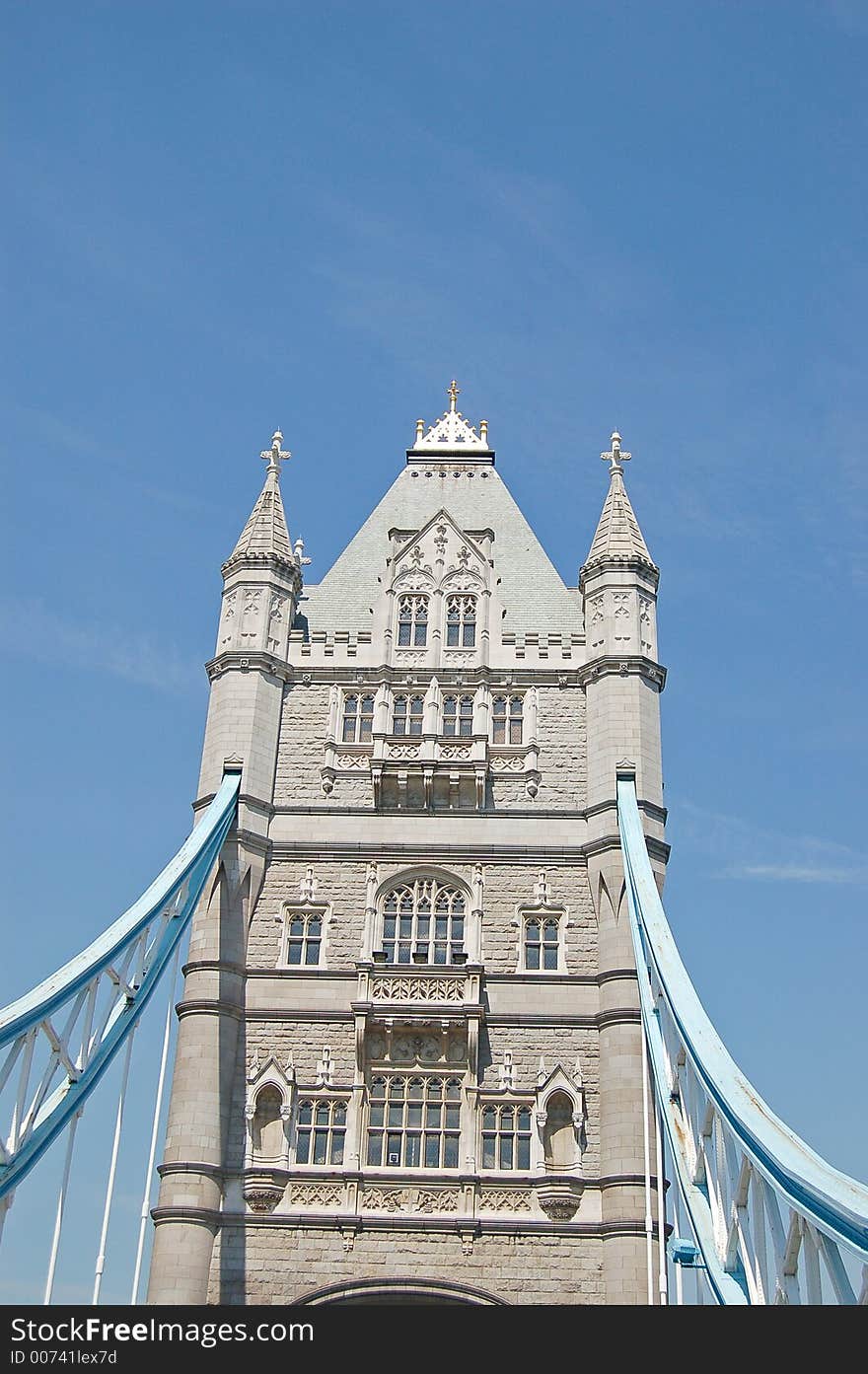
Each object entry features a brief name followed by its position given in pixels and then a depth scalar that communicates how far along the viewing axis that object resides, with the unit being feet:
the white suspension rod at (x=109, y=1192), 62.64
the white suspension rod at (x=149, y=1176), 69.41
